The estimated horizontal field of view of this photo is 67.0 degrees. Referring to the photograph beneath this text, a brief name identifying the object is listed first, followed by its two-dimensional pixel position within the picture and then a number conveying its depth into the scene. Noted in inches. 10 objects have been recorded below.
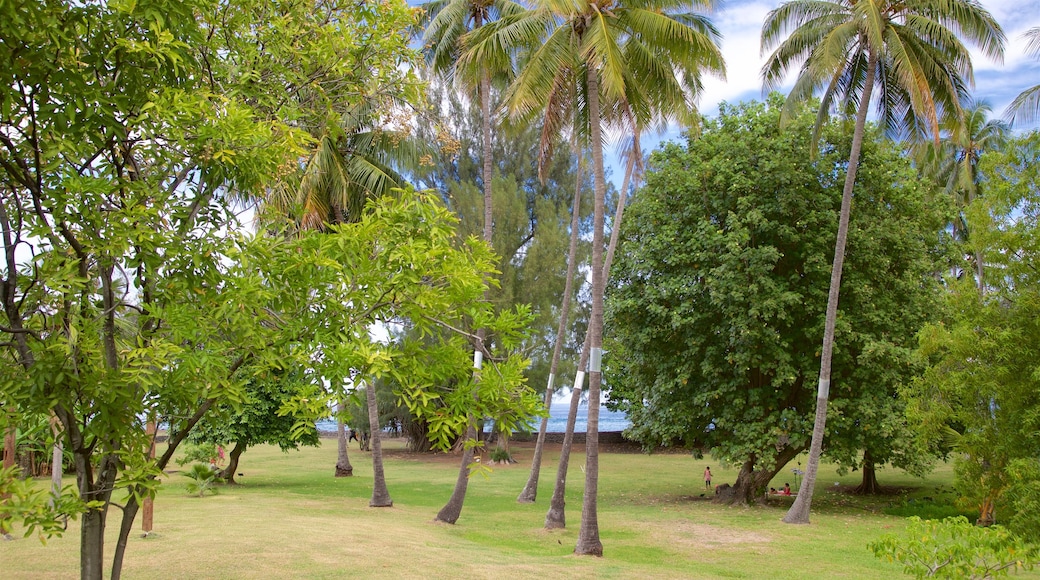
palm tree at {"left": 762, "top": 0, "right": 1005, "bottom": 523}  649.6
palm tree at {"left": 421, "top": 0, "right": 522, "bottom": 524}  689.0
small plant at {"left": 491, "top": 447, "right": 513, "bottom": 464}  1449.3
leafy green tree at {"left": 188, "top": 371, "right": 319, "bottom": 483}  933.2
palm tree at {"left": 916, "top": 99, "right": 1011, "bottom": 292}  1282.0
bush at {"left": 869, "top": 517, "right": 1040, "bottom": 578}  333.4
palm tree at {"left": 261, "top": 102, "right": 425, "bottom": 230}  781.9
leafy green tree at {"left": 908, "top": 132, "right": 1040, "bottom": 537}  410.0
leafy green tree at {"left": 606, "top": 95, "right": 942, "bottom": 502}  809.5
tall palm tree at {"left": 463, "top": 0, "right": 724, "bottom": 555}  551.5
